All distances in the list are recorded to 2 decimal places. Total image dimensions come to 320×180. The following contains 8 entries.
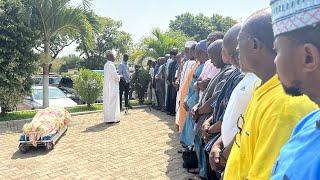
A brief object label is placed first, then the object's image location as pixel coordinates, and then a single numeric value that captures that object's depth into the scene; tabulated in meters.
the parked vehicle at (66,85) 15.37
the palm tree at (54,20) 8.76
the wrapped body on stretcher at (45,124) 5.30
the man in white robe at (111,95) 7.47
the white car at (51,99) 9.97
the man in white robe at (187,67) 5.14
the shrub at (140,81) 10.23
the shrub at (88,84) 9.33
